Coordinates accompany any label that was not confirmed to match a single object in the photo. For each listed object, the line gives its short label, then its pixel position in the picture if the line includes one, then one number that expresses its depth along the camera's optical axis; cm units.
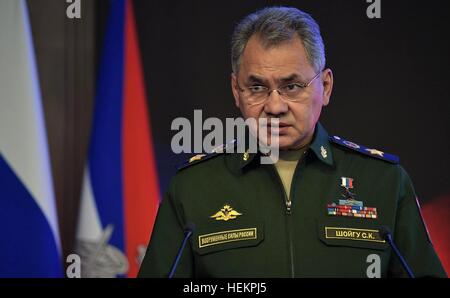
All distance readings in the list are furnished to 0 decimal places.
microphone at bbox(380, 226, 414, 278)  371
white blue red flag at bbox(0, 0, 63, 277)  445
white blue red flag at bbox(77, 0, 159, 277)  446
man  385
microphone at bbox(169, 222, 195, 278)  373
